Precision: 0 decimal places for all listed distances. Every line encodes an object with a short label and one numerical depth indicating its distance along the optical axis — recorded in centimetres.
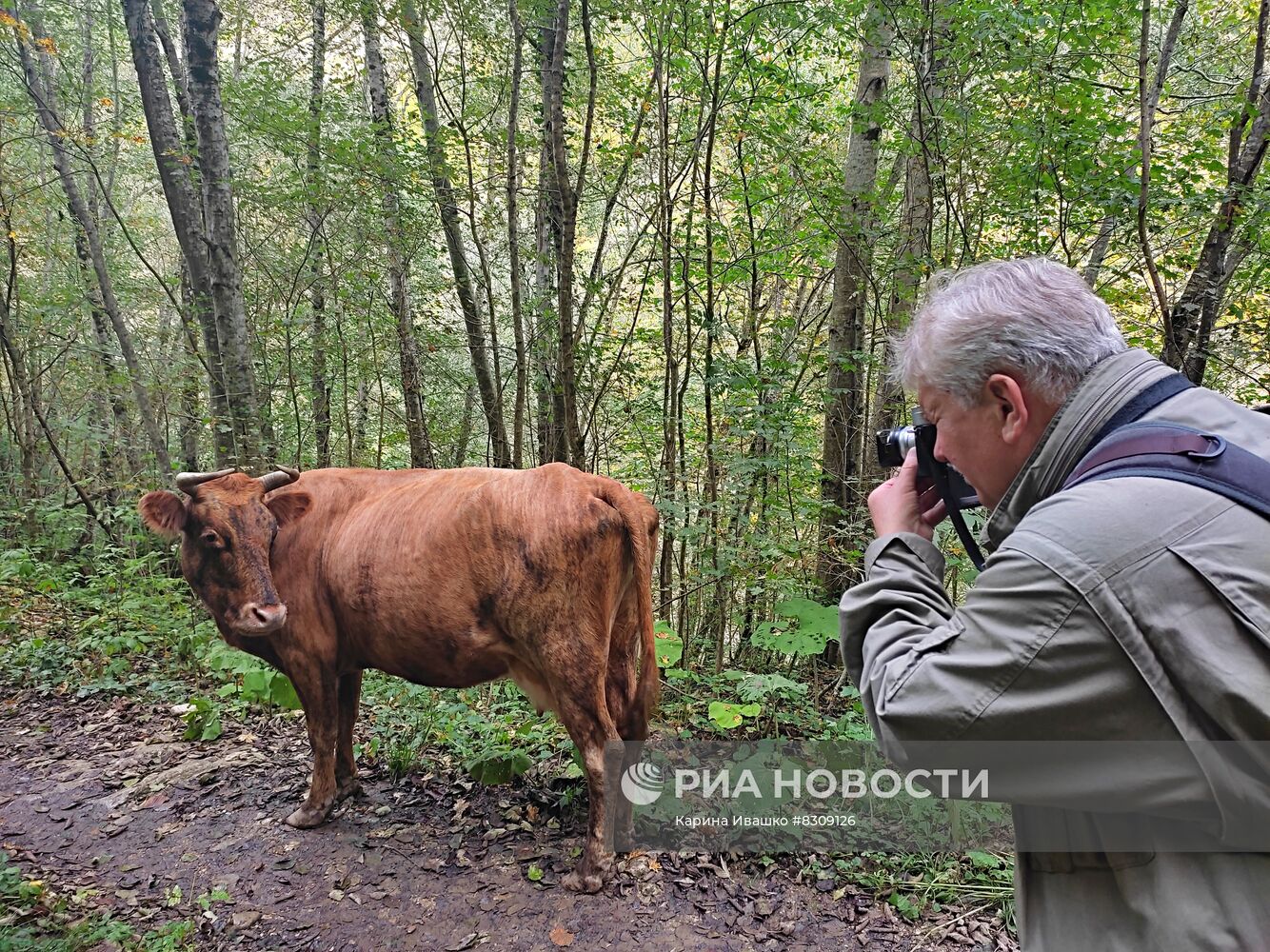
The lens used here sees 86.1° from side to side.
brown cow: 335
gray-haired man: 95
